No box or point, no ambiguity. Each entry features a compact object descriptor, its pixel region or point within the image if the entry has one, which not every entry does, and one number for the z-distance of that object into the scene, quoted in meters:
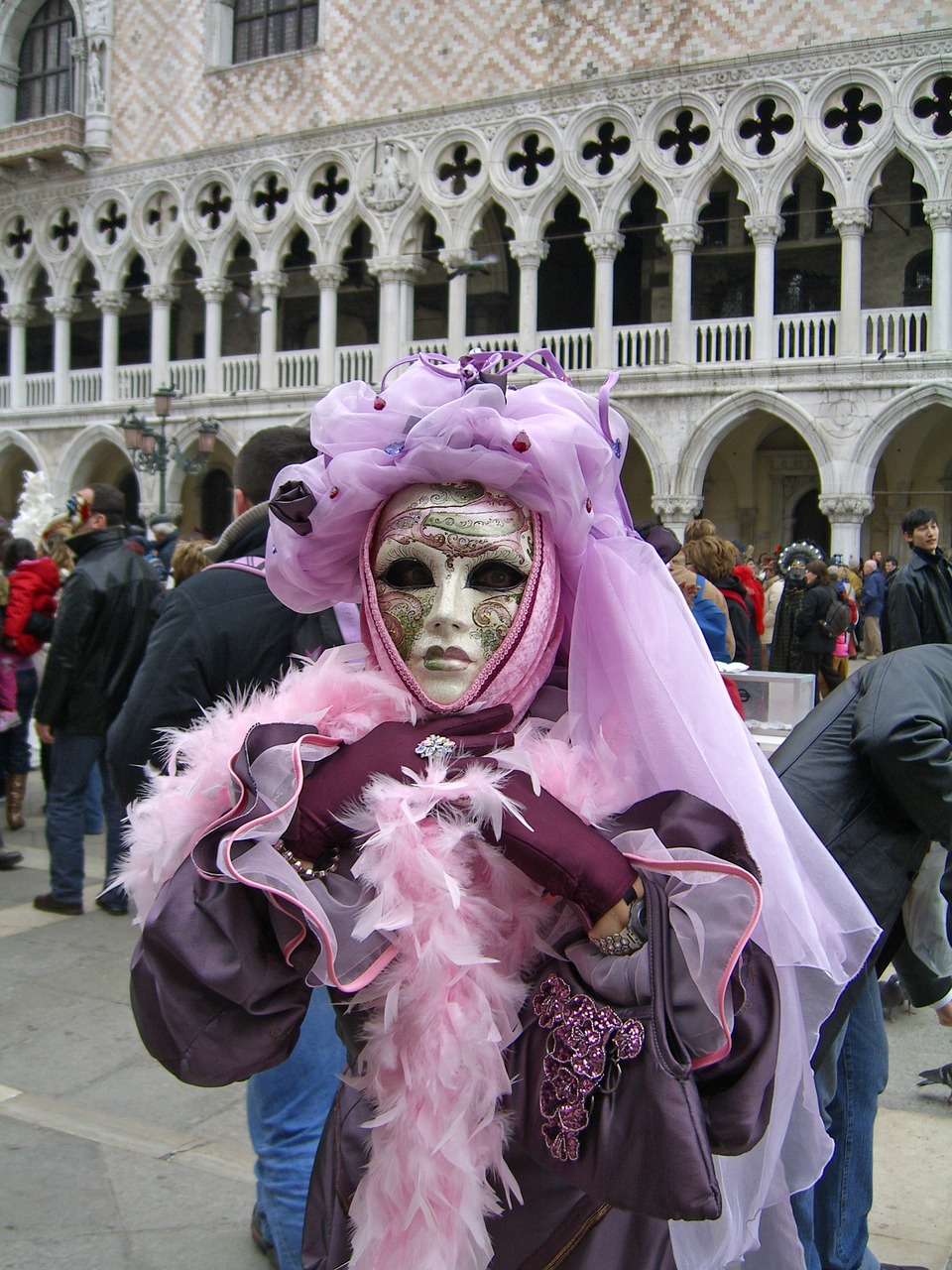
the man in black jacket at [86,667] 4.75
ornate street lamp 15.45
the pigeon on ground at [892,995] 4.06
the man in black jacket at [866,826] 2.12
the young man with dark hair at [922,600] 5.29
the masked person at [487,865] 1.22
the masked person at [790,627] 8.62
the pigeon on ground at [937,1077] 3.43
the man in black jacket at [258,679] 2.26
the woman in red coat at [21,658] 6.16
